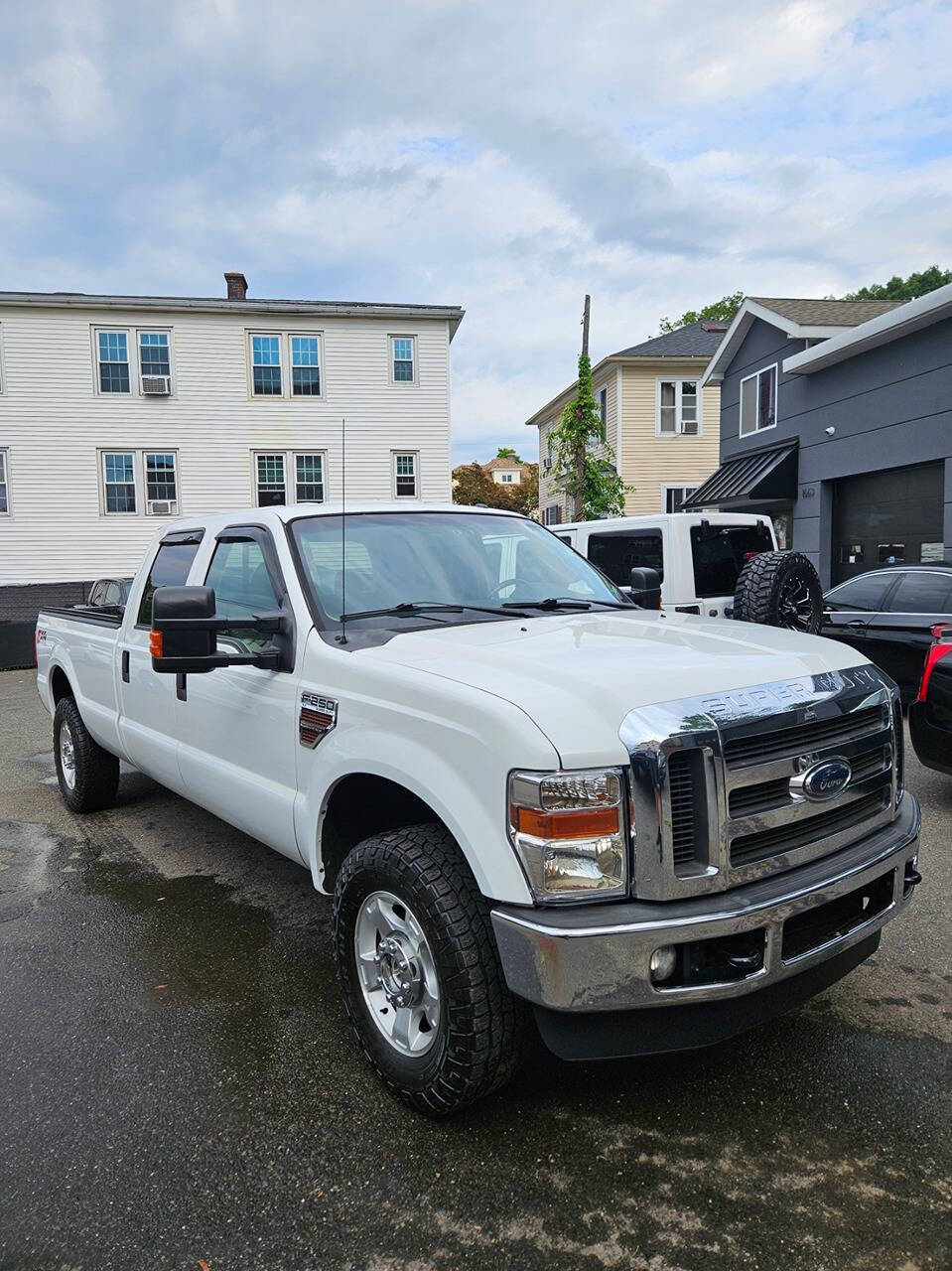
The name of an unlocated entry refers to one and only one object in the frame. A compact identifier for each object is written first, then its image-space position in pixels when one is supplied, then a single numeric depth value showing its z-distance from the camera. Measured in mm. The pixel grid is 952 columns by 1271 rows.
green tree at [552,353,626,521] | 22812
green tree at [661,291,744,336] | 47194
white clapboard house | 21156
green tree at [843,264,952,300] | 46812
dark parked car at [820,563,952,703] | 7957
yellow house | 25547
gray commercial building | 12797
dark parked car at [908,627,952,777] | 5422
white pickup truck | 2191
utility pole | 22922
